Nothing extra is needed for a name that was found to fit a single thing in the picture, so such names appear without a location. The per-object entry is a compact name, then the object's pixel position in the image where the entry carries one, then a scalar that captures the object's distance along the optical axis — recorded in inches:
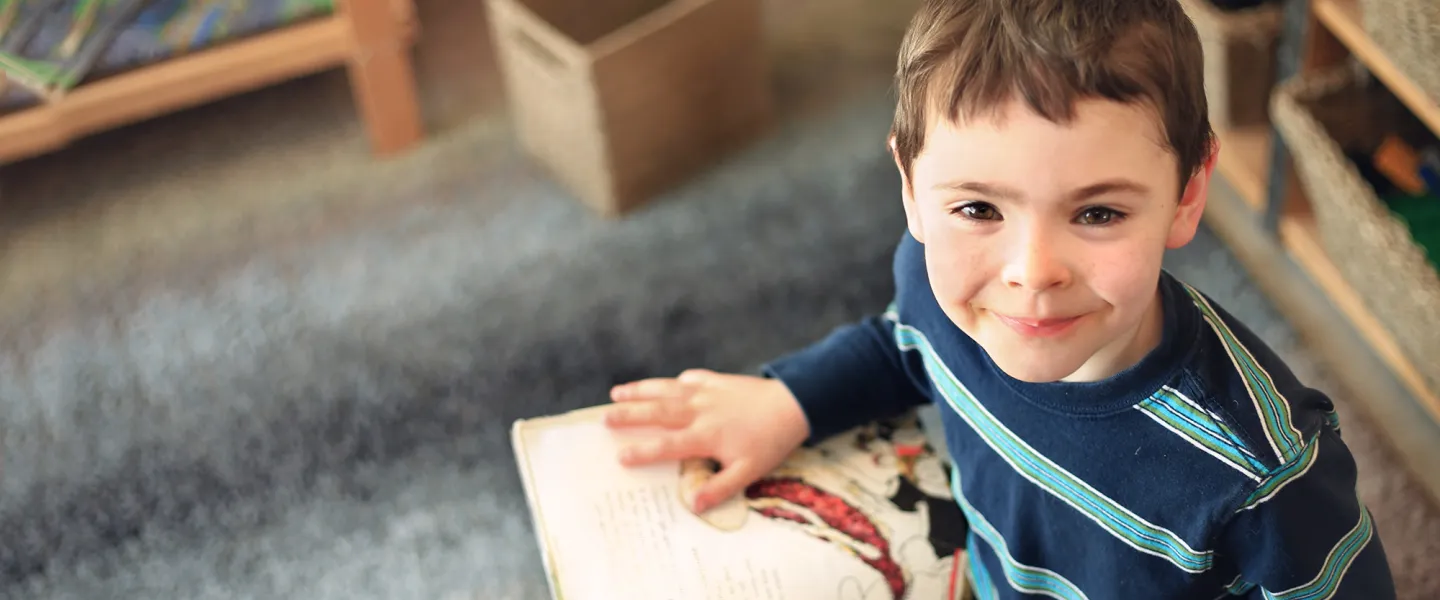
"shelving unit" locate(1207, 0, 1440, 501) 43.1
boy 24.0
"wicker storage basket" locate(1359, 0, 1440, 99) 37.4
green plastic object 44.6
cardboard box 51.2
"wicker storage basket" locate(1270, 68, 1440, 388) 41.1
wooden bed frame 51.5
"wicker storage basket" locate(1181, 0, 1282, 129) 50.5
